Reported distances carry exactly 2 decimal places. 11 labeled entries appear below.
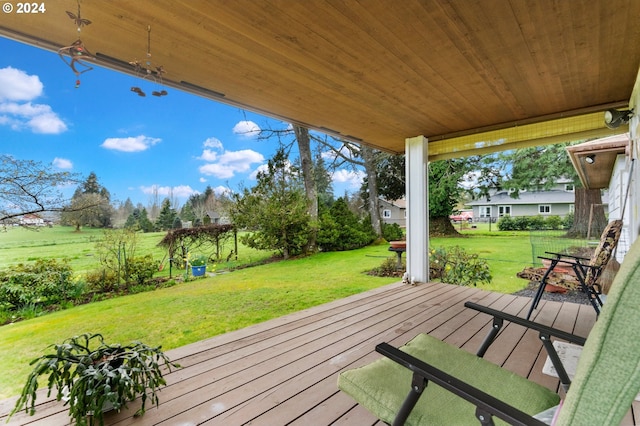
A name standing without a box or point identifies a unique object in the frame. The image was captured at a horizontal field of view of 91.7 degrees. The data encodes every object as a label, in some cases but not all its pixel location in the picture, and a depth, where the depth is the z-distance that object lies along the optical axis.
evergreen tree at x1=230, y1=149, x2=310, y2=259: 4.86
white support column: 4.12
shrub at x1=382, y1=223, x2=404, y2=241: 6.52
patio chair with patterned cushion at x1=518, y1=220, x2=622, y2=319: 2.49
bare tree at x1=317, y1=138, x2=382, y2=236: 6.81
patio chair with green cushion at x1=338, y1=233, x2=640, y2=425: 0.60
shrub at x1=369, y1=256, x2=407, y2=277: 5.08
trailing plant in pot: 1.32
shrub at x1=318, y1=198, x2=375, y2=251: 6.15
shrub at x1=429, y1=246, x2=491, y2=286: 4.46
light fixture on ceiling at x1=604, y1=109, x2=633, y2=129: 2.77
